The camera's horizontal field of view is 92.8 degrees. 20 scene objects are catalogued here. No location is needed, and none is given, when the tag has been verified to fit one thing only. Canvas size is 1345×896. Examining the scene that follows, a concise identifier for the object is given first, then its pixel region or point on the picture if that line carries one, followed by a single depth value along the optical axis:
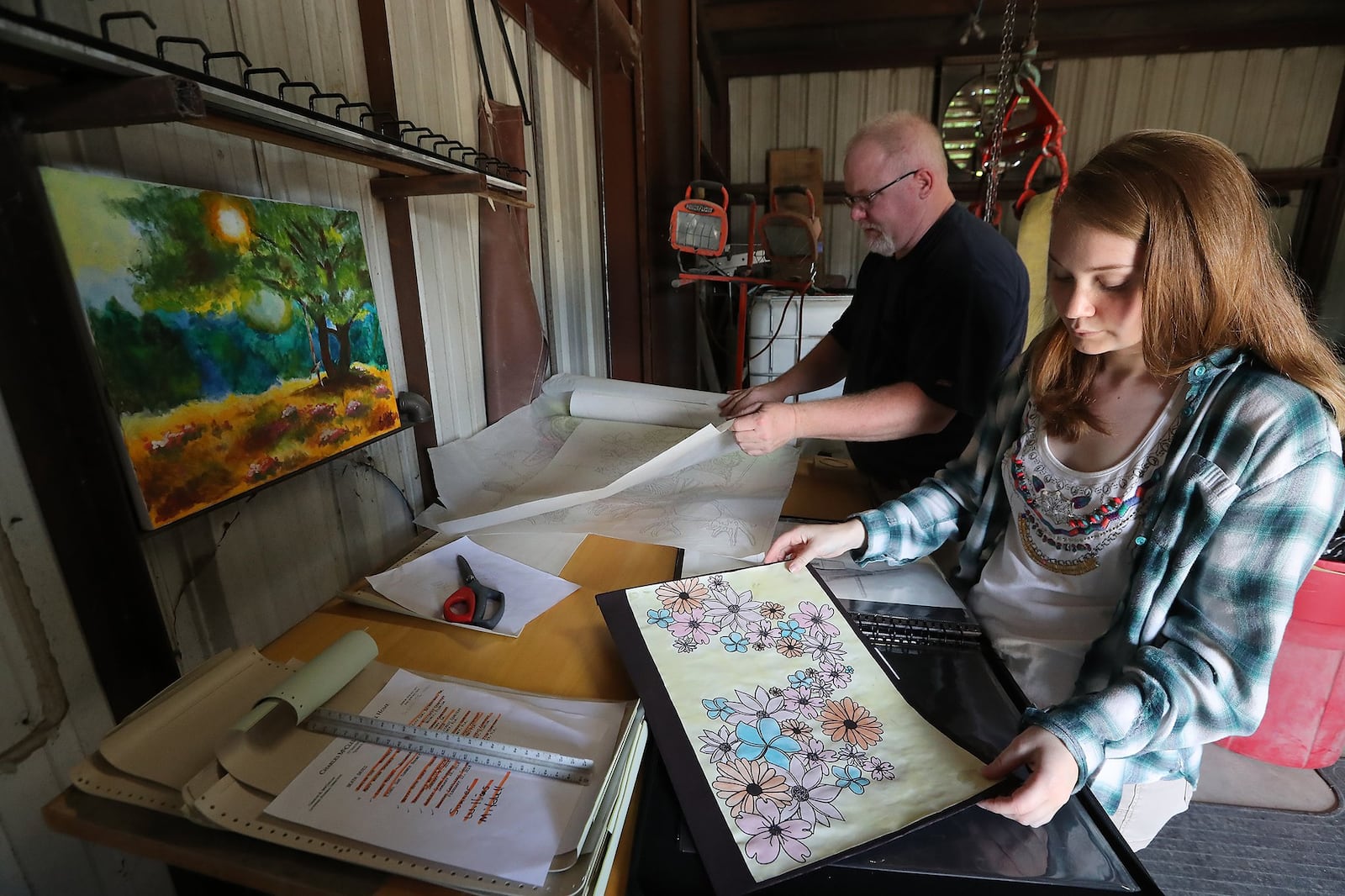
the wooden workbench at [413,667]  0.50
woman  0.64
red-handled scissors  0.84
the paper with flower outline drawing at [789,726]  0.54
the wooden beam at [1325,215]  4.54
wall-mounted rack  0.46
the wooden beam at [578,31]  1.69
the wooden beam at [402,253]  1.00
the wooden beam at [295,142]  0.64
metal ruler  0.58
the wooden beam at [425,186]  0.99
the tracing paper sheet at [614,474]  1.06
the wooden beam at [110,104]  0.48
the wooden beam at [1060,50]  4.42
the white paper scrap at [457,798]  0.50
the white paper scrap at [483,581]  0.87
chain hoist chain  2.26
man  1.22
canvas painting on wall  0.62
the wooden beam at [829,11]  3.90
